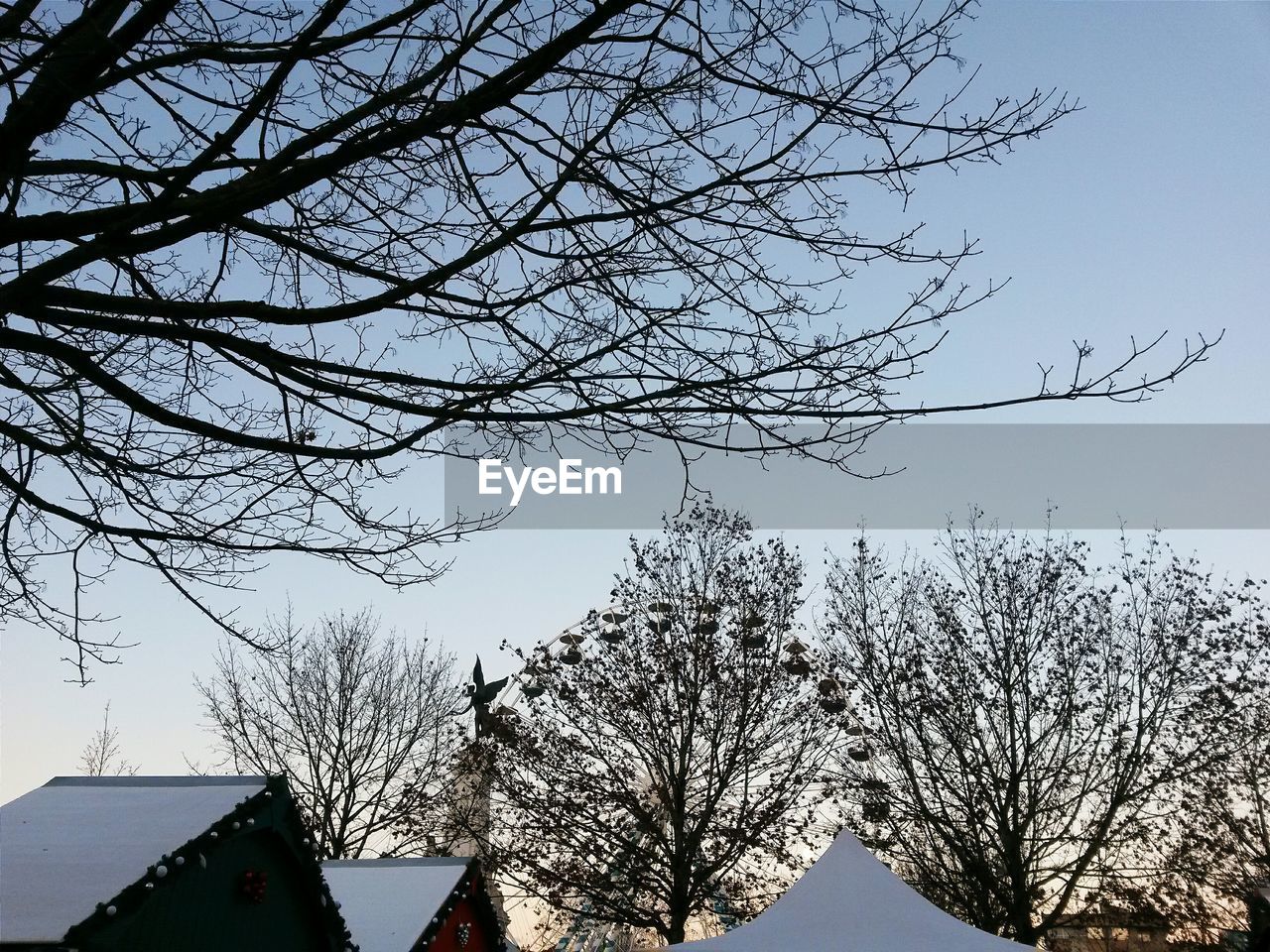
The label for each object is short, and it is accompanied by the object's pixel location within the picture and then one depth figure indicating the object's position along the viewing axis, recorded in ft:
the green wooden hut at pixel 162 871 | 19.80
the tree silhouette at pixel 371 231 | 12.34
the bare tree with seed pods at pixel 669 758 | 56.34
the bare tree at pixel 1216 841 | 52.24
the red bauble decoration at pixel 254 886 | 24.50
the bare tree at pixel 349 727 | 76.64
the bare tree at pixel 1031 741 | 53.16
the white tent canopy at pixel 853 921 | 31.30
